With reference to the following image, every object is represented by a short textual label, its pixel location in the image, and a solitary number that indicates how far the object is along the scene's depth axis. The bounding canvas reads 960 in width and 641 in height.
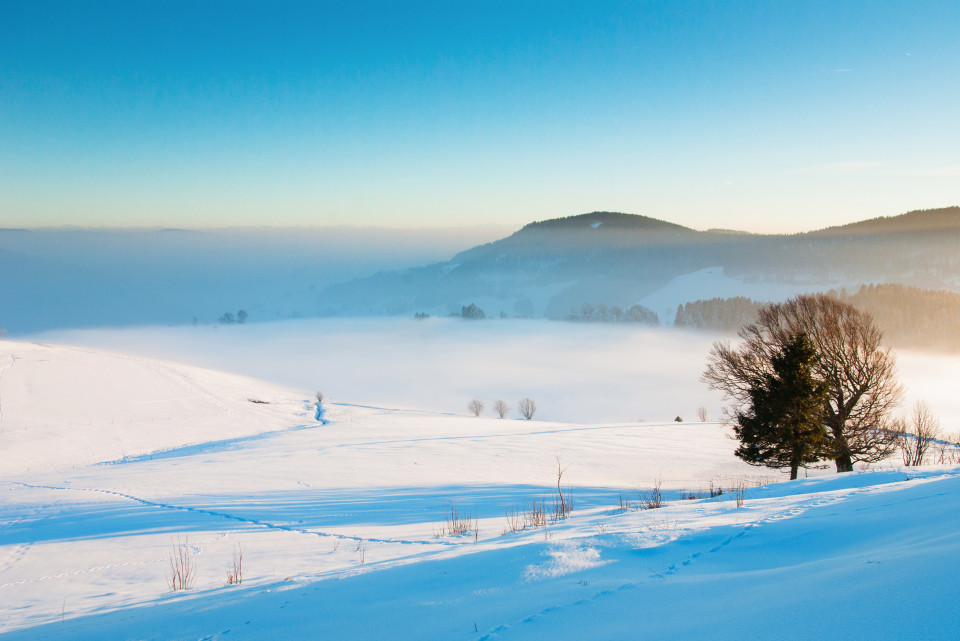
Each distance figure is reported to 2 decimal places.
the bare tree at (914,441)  20.81
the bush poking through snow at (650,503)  9.47
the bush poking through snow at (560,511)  9.39
